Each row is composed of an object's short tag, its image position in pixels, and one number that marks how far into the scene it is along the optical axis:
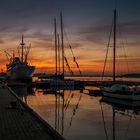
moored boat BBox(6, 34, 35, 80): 62.10
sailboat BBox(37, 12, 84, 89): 41.88
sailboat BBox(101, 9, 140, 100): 25.09
